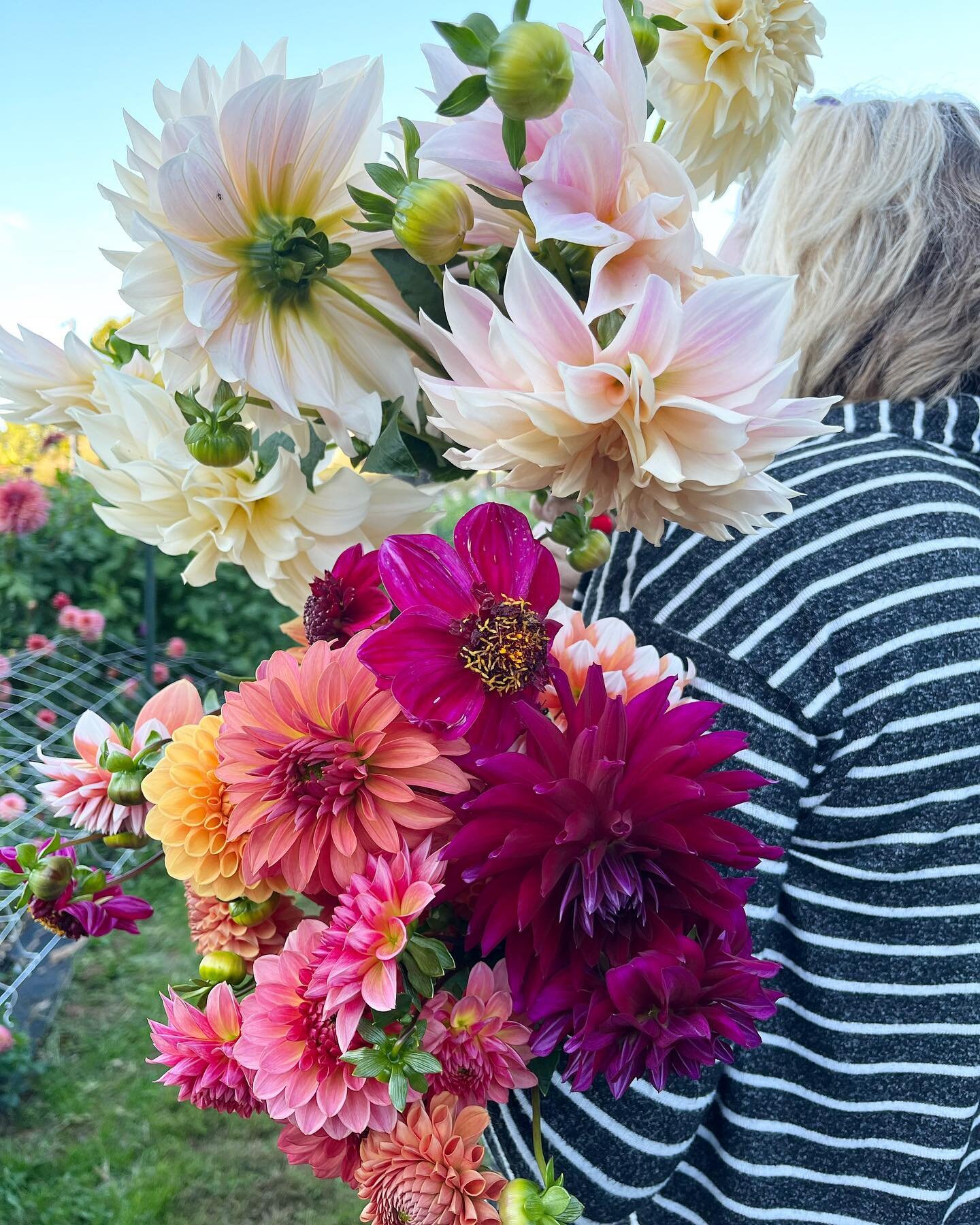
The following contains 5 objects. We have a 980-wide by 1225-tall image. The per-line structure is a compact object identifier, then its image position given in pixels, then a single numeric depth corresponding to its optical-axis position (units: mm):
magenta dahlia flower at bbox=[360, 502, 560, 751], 381
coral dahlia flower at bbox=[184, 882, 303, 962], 456
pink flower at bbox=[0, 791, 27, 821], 1886
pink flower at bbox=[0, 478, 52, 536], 3227
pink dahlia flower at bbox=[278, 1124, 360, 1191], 427
